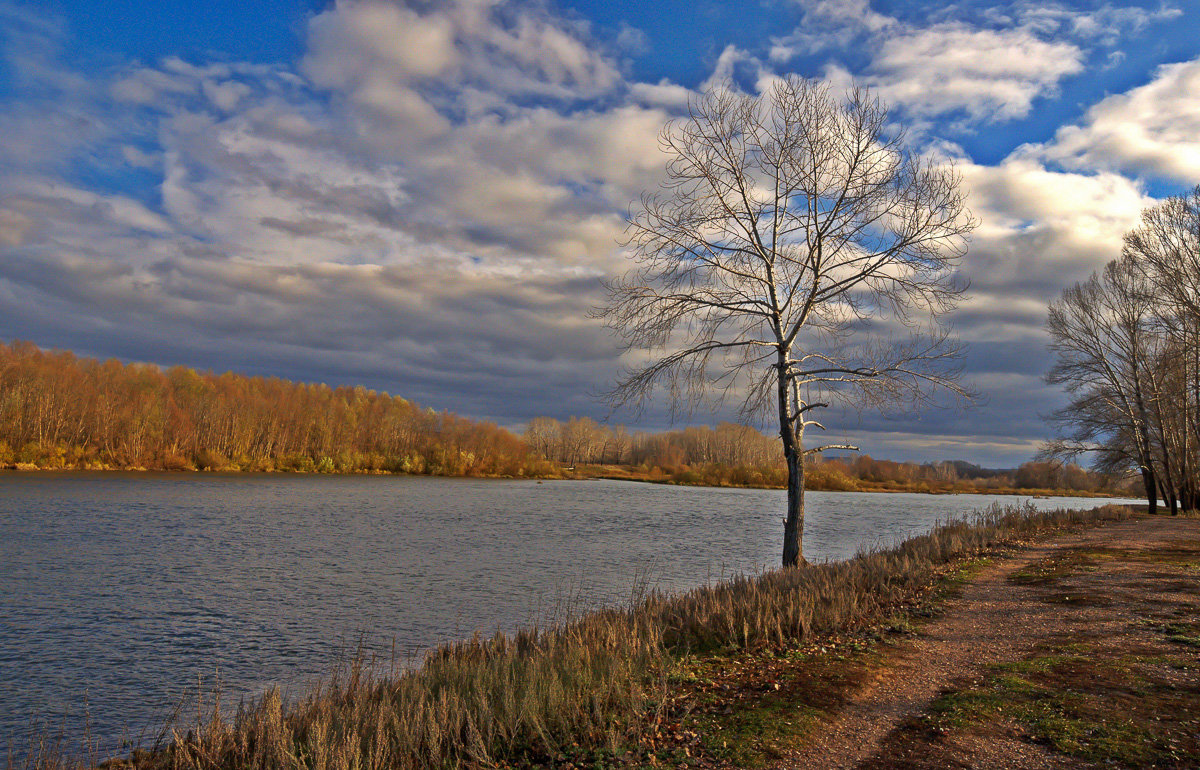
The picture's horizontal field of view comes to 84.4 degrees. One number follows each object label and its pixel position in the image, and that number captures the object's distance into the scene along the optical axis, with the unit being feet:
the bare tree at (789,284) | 44.09
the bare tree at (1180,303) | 82.79
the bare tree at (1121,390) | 112.68
